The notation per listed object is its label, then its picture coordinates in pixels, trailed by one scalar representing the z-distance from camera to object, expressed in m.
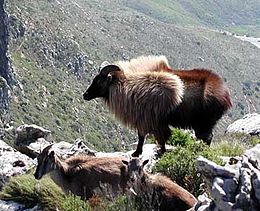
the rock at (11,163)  11.15
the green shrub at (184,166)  9.11
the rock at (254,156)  6.86
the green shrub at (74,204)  8.10
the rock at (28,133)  14.21
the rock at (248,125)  16.94
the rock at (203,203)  6.61
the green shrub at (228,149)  10.73
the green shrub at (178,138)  12.73
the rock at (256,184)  6.24
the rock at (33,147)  13.66
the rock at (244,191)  6.20
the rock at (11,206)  8.53
